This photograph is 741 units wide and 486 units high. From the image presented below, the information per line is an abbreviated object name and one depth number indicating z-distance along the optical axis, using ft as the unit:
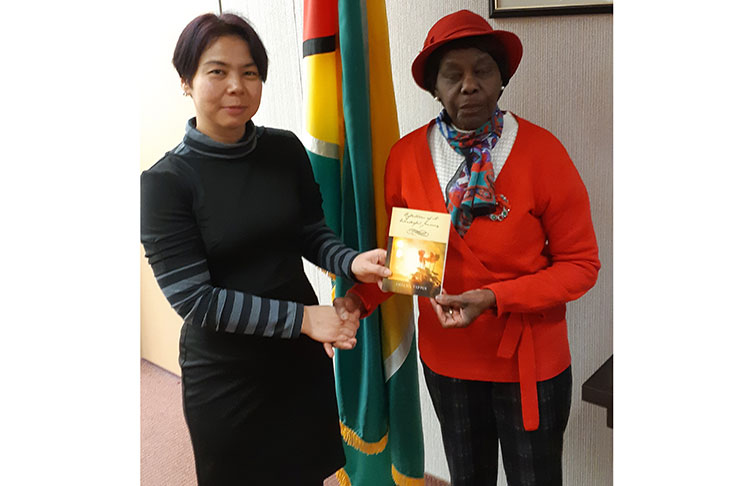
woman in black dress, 2.84
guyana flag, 3.43
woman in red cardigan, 3.14
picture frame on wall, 3.36
